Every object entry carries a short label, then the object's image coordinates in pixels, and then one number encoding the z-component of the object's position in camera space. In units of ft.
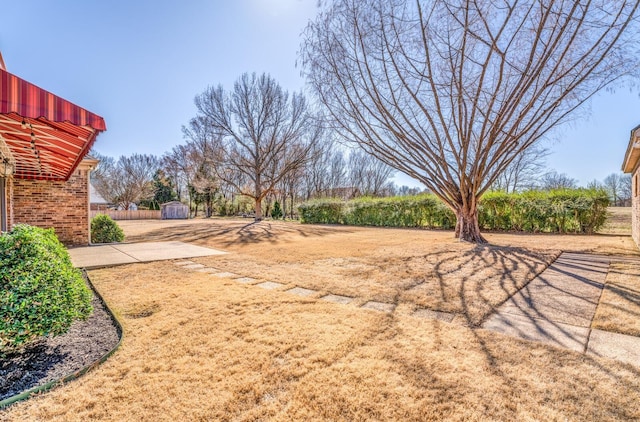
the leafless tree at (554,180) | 89.04
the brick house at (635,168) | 19.13
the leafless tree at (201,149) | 70.90
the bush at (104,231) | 32.37
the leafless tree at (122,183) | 118.62
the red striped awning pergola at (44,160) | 7.54
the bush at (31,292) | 6.91
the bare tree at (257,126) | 66.80
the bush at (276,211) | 104.73
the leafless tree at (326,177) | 115.65
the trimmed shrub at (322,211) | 66.03
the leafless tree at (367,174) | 117.70
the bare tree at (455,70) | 21.65
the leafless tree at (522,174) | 82.64
